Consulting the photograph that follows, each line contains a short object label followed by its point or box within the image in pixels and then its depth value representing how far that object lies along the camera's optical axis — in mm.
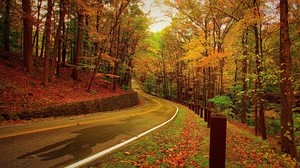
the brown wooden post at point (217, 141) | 3072
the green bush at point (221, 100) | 13422
